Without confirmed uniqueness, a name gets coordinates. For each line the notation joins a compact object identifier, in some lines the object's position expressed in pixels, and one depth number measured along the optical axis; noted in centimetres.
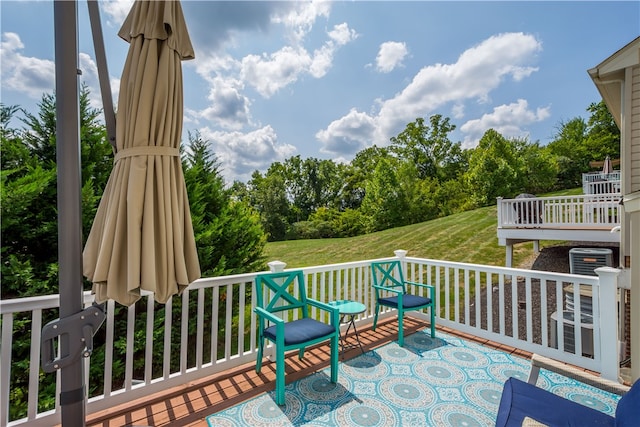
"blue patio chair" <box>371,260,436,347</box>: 370
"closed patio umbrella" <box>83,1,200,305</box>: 131
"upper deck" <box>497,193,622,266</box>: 780
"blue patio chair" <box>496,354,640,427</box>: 164
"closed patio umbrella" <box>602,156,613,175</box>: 1299
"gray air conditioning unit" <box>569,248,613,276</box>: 669
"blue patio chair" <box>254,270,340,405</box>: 258
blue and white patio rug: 235
